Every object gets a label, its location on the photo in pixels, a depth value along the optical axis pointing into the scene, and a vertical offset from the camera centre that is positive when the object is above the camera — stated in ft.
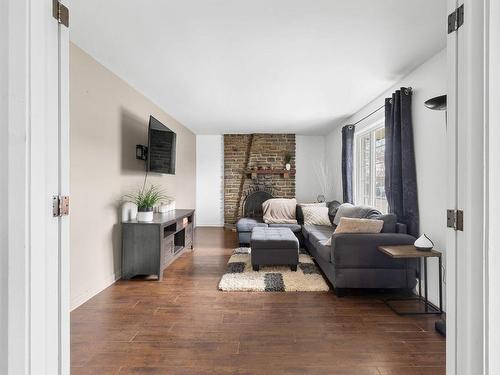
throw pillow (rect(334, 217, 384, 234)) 9.98 -1.32
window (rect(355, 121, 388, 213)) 13.93 +0.99
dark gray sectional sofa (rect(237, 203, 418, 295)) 9.46 -2.50
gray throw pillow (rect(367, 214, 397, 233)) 10.40 -1.25
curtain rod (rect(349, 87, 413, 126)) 10.28 +3.48
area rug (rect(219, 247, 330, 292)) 10.02 -3.38
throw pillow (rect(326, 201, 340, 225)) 16.65 -1.25
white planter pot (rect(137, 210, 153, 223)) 11.33 -1.11
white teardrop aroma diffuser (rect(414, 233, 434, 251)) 8.49 -1.65
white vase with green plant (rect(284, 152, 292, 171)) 23.04 +2.14
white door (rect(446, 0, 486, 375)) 3.02 +0.00
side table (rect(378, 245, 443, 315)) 8.13 -1.87
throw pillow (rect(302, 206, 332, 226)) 16.93 -1.64
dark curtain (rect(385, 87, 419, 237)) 10.15 +0.95
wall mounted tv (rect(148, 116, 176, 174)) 12.27 +1.75
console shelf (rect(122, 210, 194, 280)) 10.96 -2.29
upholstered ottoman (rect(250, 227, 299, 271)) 11.77 -2.60
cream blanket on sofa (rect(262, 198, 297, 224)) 18.19 -1.44
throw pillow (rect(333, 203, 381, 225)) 12.15 -1.08
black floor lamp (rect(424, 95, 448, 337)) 6.89 +1.96
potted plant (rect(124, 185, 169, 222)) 11.35 -0.65
